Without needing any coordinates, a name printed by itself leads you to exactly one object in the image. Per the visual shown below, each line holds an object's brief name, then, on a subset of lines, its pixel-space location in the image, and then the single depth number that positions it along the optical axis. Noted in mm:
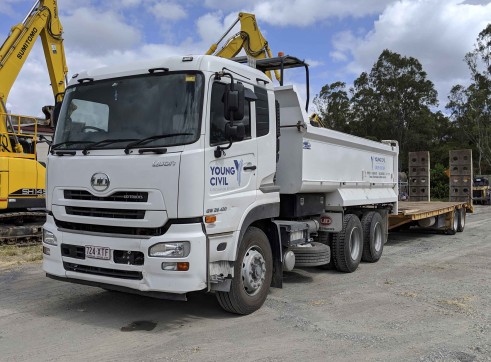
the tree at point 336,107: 46969
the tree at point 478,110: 44188
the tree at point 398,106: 44094
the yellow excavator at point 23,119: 10594
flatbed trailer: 11773
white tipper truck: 4793
